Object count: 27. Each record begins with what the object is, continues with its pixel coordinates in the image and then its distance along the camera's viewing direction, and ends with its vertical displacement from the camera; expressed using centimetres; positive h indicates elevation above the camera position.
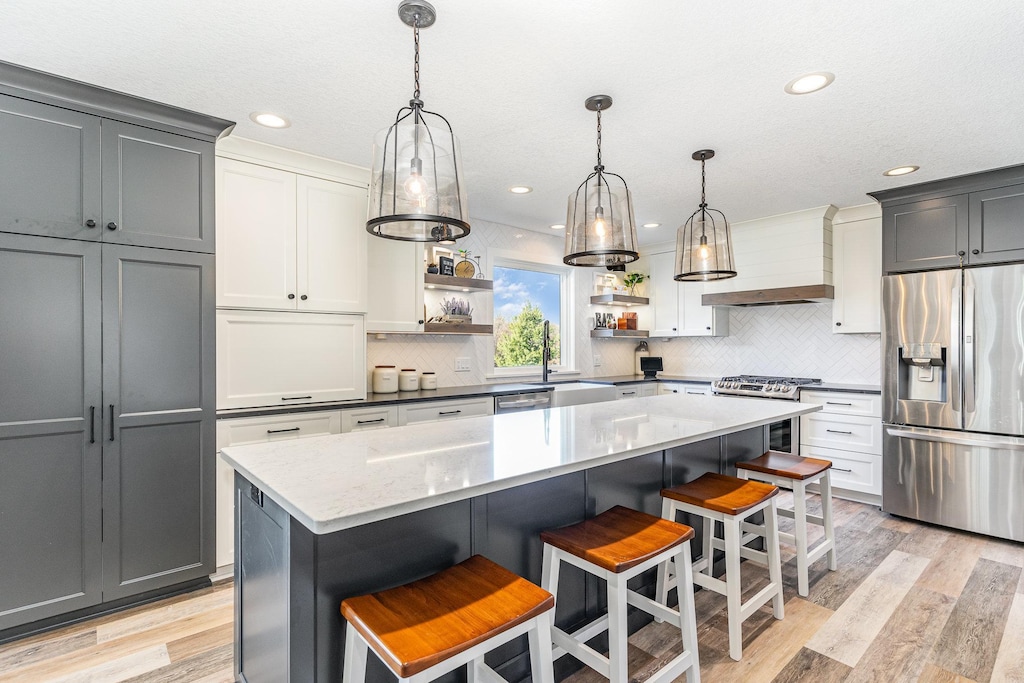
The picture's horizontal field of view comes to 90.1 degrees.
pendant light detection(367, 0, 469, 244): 154 +51
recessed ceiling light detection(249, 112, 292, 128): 255 +113
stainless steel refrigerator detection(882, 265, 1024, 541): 328 -40
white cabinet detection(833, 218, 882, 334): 416 +54
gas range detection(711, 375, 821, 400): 431 -40
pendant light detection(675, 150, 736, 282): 281 +51
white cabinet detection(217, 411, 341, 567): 271 -52
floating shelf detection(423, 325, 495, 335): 398 +11
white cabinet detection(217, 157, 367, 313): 281 +60
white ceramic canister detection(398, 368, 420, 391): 394 -30
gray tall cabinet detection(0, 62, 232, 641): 219 -3
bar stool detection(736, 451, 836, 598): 252 -73
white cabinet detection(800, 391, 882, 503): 395 -79
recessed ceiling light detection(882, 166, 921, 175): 331 +112
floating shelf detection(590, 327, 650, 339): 550 +9
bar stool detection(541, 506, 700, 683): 155 -71
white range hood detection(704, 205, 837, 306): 431 +70
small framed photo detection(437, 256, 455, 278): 420 +63
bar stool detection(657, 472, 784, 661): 204 -75
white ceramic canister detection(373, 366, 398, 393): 373 -28
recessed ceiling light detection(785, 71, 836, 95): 218 +113
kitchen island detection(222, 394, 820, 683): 132 -53
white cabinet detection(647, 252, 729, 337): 526 +35
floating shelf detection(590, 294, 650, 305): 542 +45
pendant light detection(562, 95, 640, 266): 222 +52
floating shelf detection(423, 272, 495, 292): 403 +48
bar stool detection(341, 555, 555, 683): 111 -67
